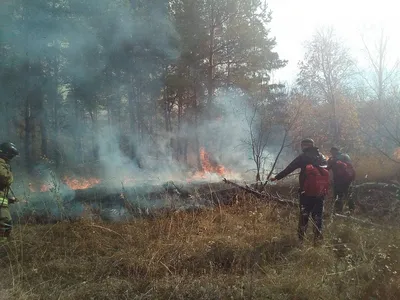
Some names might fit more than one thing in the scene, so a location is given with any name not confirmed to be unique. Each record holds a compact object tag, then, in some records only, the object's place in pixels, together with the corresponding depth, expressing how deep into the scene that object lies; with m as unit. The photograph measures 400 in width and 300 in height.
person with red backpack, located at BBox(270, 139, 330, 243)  5.41
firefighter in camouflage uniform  5.04
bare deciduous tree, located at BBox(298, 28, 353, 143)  26.34
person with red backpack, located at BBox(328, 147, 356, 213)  7.93
